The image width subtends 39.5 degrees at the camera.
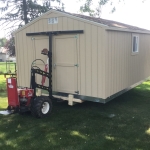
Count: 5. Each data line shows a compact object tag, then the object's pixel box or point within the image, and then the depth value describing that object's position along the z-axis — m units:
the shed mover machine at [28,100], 5.37
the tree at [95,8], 11.44
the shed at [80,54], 5.45
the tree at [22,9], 13.80
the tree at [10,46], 14.74
